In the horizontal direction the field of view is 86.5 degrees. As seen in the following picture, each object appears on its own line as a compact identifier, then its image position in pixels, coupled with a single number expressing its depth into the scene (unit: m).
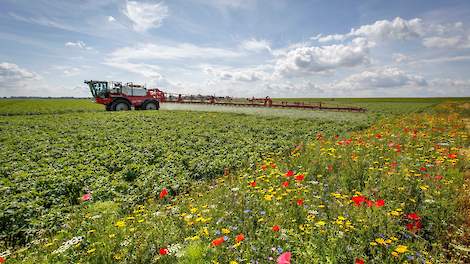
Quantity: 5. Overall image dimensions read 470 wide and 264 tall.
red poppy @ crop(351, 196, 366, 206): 3.48
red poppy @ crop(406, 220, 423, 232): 3.51
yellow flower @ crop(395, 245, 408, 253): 2.73
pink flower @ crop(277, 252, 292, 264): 2.29
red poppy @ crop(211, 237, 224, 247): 2.84
